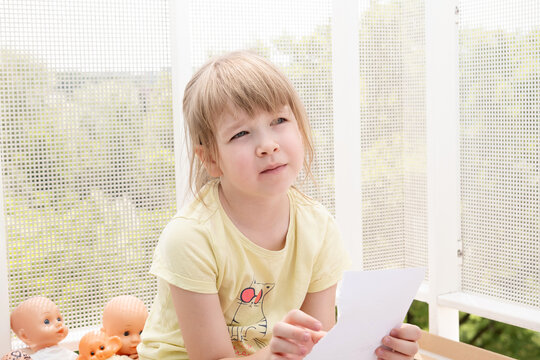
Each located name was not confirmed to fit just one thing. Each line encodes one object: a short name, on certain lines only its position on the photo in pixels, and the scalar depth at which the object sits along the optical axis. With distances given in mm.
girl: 1496
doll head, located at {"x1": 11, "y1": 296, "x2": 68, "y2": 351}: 1811
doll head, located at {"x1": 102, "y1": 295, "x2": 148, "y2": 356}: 1846
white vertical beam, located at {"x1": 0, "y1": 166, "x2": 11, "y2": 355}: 1839
